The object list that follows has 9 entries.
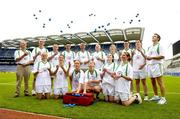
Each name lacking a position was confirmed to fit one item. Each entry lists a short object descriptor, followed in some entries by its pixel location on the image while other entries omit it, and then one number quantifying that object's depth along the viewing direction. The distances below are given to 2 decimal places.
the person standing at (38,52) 4.72
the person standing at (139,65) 4.33
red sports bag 3.72
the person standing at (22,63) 4.55
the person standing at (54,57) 4.85
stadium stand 20.76
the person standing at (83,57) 5.21
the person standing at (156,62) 3.93
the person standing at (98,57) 5.11
